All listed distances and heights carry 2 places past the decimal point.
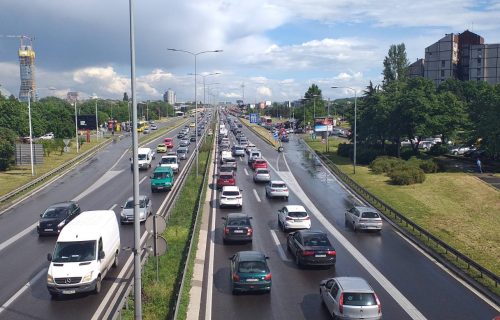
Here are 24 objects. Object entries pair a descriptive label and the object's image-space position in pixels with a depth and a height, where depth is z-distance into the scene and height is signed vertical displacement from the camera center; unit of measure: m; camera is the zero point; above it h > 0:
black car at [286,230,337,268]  19.81 -5.17
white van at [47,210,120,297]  16.33 -4.75
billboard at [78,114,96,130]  97.64 -0.24
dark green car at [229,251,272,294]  16.62 -5.18
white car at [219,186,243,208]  32.56 -5.12
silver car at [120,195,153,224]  28.12 -5.17
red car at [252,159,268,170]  51.69 -4.55
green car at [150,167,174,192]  38.84 -4.66
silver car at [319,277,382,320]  13.89 -5.08
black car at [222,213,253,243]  23.59 -5.19
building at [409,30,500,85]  119.00 +14.92
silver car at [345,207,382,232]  26.98 -5.37
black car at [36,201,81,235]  25.62 -5.08
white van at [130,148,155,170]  53.25 -4.16
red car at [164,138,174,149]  80.01 -3.86
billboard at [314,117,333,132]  80.38 -0.67
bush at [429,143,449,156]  66.00 -3.89
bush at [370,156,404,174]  51.94 -4.68
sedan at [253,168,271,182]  44.69 -4.99
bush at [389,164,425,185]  44.62 -5.03
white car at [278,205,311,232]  26.52 -5.26
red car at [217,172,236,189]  40.53 -4.86
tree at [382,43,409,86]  129.00 +14.92
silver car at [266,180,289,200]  36.41 -5.14
